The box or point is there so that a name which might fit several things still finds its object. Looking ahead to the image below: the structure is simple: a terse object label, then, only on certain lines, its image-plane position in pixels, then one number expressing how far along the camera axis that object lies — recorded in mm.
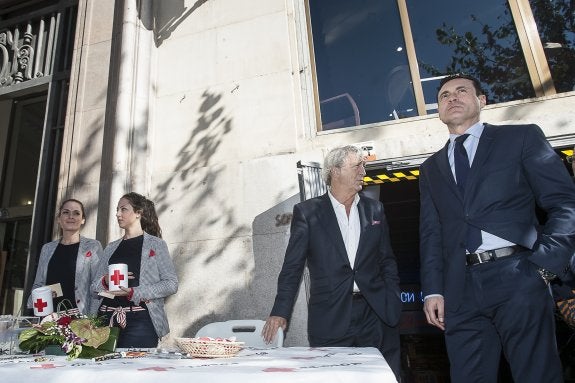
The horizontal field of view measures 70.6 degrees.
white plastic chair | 2768
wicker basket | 1465
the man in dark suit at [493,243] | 1868
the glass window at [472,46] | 4750
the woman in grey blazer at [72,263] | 3521
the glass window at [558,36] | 4535
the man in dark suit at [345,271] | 2498
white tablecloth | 1049
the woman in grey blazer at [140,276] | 2846
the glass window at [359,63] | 5105
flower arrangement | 1563
